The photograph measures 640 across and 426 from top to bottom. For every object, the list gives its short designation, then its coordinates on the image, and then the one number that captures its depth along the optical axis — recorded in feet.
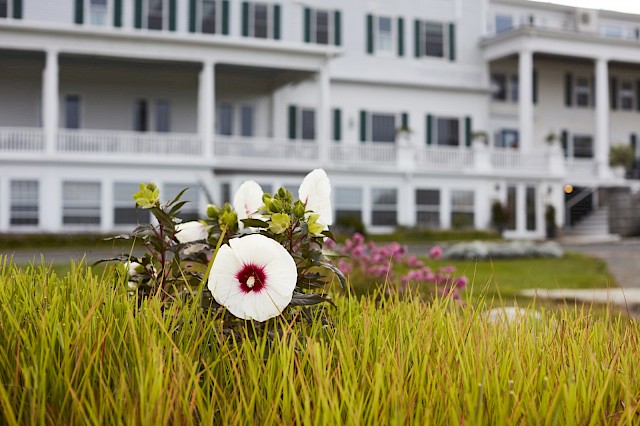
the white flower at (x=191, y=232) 10.45
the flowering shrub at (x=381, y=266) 23.26
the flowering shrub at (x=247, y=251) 8.05
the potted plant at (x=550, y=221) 88.89
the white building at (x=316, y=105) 70.69
